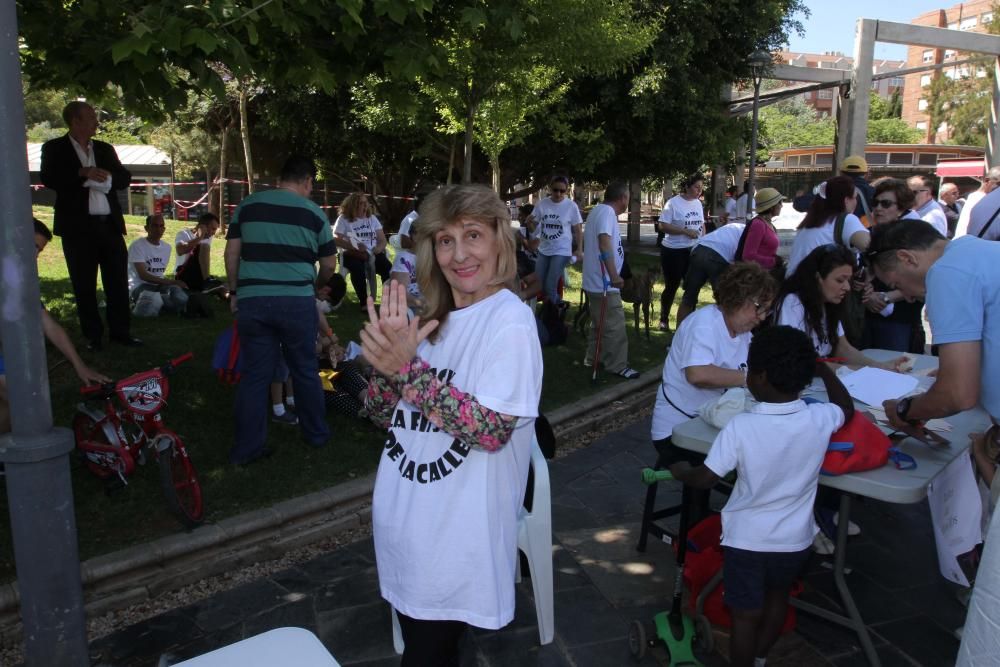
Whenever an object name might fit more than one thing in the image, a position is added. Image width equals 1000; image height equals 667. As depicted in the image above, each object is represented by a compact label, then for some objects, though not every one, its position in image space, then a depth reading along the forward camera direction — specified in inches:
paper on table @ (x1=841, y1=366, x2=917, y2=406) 141.6
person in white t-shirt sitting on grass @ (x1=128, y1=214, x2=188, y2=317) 316.2
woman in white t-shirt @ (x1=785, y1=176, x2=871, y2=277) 214.7
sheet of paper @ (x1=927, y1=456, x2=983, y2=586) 126.4
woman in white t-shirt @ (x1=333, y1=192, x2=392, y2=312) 358.0
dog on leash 329.7
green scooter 115.7
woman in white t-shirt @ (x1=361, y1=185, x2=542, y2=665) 72.6
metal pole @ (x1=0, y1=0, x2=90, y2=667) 81.5
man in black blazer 226.7
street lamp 657.6
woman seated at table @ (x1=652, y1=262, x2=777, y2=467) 136.3
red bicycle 151.2
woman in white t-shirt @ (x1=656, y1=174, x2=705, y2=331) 355.6
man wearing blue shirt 98.3
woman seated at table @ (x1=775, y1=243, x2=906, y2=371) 159.6
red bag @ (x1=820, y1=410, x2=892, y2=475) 105.0
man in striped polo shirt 175.3
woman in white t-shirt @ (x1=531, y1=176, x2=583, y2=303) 333.4
